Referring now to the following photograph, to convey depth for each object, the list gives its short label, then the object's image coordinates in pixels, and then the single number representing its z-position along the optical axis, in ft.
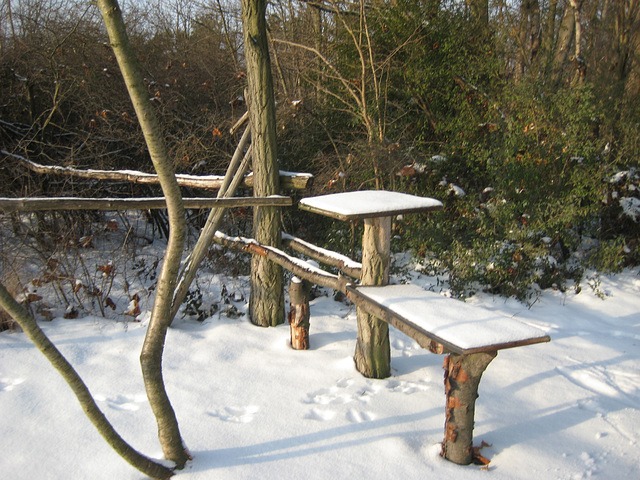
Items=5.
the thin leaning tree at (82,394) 5.55
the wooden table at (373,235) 9.10
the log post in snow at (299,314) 11.97
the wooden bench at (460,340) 7.04
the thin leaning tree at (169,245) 5.05
